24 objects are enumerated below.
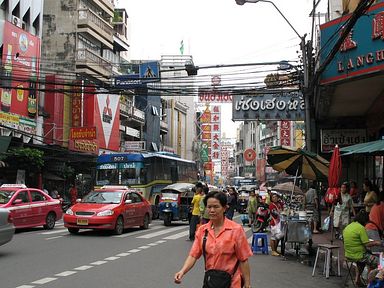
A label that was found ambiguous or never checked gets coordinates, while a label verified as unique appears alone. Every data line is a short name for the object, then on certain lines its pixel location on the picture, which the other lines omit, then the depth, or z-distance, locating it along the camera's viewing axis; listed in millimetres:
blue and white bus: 24594
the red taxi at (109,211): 15750
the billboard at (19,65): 27703
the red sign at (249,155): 52594
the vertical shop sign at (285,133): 55656
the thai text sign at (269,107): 26109
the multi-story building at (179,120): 67000
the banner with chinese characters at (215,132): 73125
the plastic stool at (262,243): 13172
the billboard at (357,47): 12031
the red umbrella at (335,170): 11242
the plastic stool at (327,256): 9484
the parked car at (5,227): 10828
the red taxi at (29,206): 15848
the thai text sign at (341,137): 19453
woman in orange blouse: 4496
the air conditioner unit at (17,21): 30095
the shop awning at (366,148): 9570
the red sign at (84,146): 32456
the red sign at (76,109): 37219
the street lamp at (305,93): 16828
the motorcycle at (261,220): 14511
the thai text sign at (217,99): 47481
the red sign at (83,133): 32781
